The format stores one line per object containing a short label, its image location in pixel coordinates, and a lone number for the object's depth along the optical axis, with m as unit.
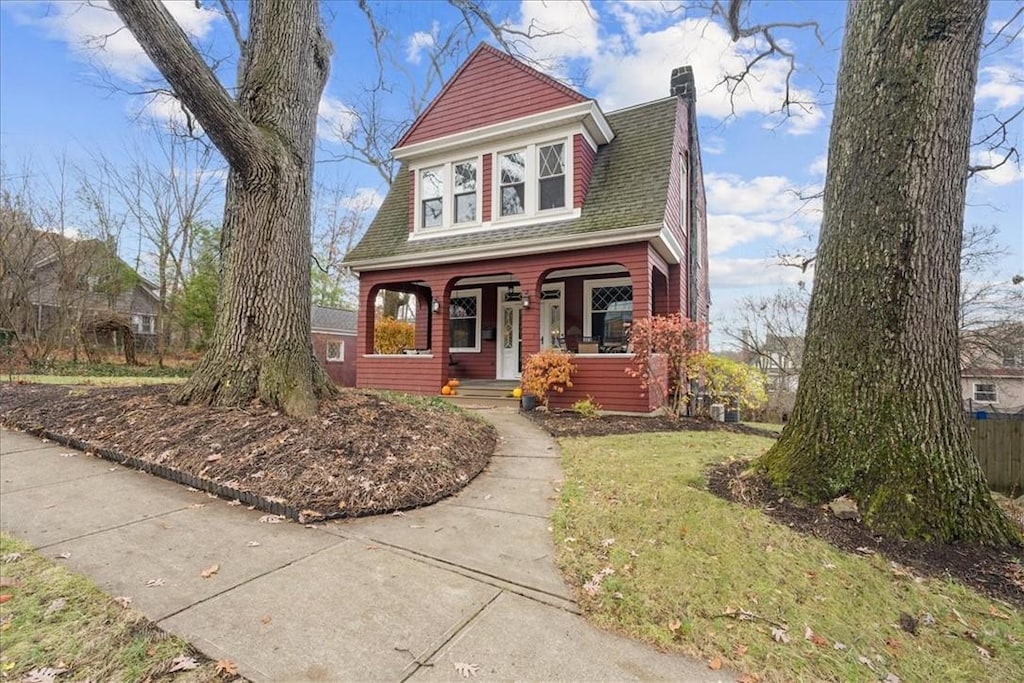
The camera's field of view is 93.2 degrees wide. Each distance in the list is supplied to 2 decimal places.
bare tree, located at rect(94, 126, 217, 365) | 17.30
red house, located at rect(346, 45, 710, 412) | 9.21
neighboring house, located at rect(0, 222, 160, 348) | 13.41
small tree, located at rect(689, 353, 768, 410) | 8.75
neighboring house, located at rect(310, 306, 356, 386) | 19.61
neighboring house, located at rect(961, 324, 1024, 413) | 14.32
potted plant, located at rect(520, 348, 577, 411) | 8.94
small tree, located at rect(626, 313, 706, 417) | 8.29
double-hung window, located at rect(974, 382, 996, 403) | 17.94
